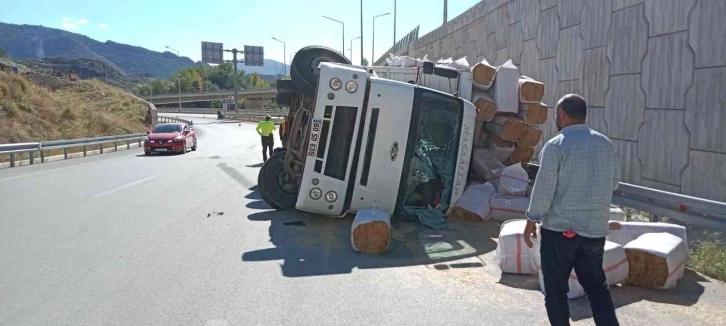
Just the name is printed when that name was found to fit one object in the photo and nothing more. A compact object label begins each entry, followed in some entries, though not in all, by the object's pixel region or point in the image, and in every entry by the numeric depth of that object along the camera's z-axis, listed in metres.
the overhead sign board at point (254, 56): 67.69
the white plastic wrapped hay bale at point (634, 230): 5.82
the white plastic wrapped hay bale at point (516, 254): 5.71
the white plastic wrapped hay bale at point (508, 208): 8.49
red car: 24.12
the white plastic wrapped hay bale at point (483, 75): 9.55
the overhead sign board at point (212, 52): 64.81
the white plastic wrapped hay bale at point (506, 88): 9.55
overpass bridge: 120.25
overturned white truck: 7.83
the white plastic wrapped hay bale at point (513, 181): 8.76
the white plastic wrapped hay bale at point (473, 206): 8.48
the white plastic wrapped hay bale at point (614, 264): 5.12
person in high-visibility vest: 18.47
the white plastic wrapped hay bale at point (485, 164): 9.44
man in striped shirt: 3.73
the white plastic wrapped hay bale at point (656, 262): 5.17
